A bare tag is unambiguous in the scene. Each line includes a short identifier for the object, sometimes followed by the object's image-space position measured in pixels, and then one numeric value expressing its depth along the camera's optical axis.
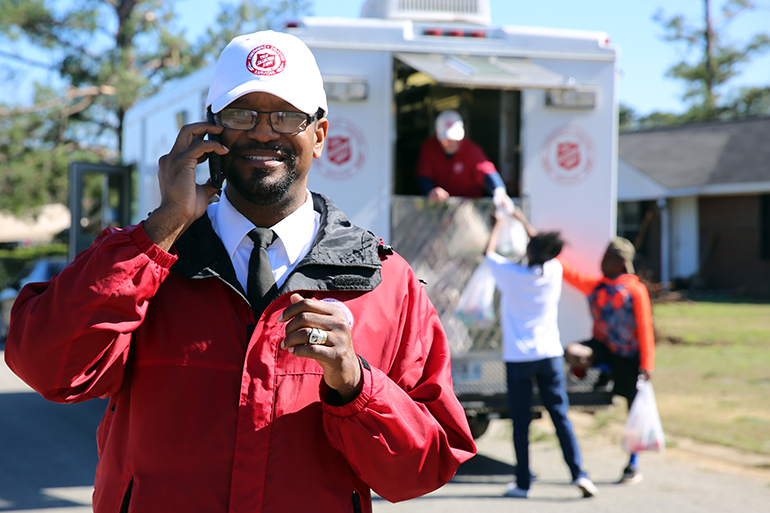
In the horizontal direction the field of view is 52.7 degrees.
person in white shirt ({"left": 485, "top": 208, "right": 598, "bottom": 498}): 5.47
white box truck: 5.64
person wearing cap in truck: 6.40
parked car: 12.27
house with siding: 22.61
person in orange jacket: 5.74
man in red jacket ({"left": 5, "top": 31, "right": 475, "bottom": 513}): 1.63
